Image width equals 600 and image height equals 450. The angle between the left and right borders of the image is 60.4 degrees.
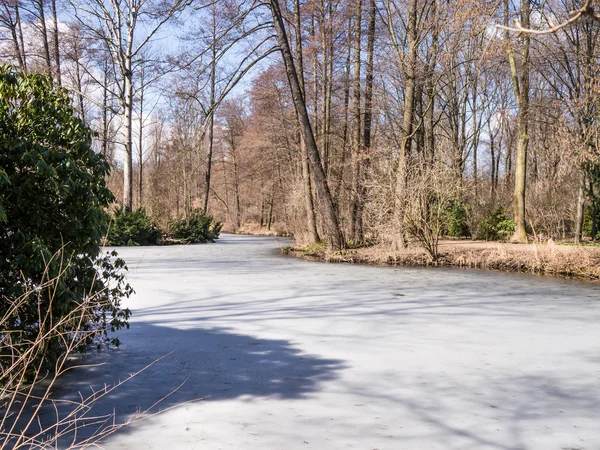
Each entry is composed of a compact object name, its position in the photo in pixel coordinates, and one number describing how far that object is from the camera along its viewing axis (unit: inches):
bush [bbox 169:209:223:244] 879.1
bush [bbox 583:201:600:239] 740.5
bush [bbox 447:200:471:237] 784.3
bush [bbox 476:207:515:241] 730.8
